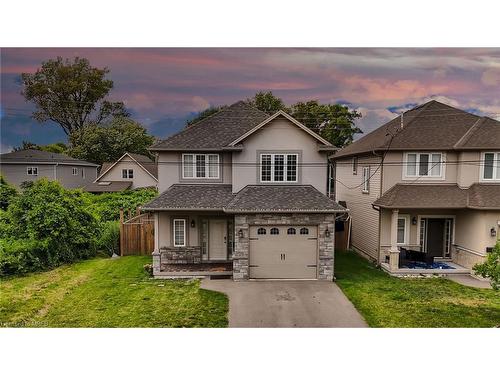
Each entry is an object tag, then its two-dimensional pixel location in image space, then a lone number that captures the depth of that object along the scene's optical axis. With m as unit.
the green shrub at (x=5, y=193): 17.91
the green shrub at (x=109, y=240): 15.47
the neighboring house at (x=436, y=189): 13.40
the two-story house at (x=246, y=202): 12.02
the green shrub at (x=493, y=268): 7.94
